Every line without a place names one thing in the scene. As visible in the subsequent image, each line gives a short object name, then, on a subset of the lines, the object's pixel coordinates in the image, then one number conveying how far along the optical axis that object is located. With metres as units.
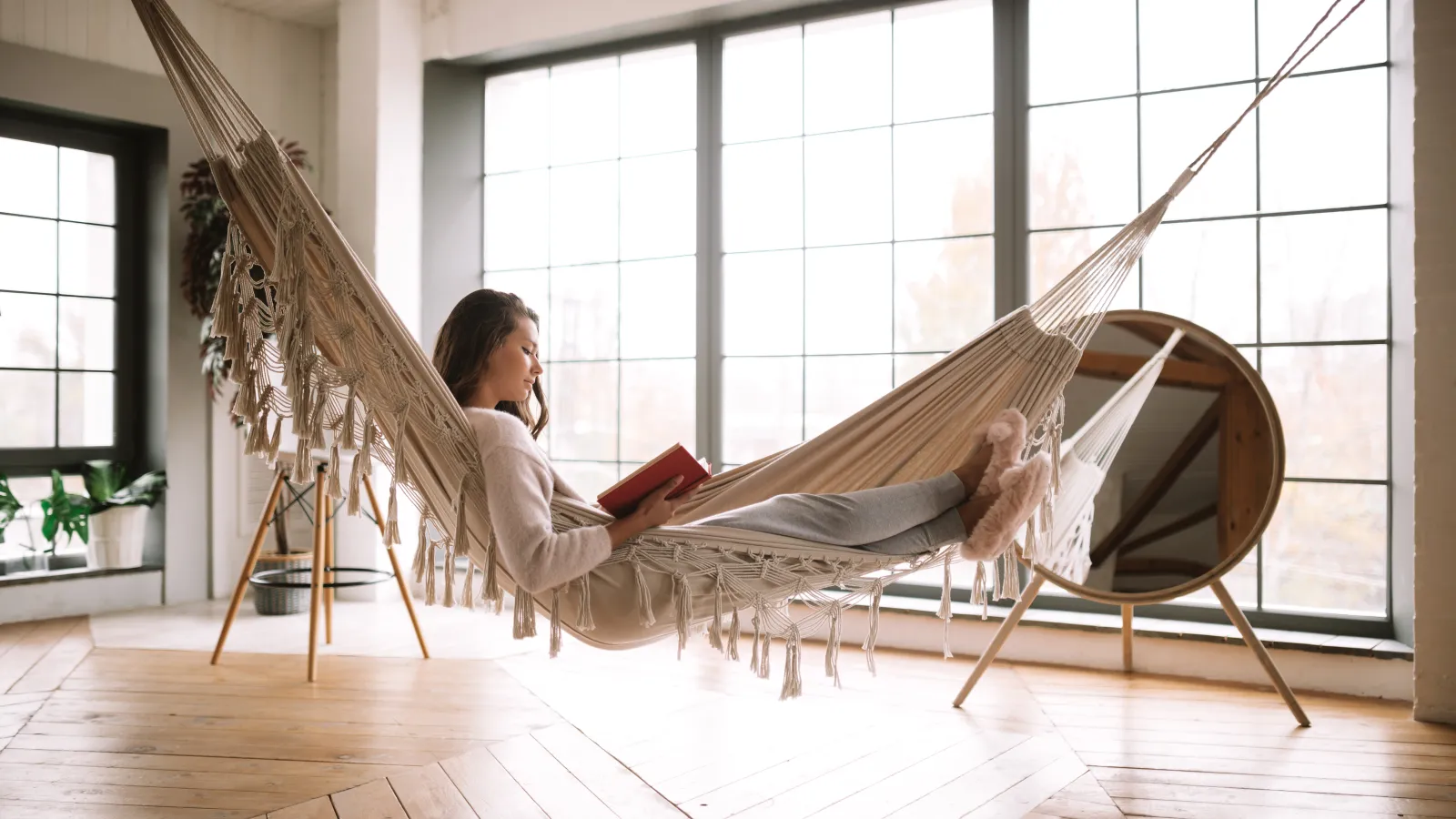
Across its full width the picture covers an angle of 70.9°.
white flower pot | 3.67
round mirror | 2.47
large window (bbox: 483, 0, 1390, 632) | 2.82
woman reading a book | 1.56
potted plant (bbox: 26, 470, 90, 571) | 3.57
